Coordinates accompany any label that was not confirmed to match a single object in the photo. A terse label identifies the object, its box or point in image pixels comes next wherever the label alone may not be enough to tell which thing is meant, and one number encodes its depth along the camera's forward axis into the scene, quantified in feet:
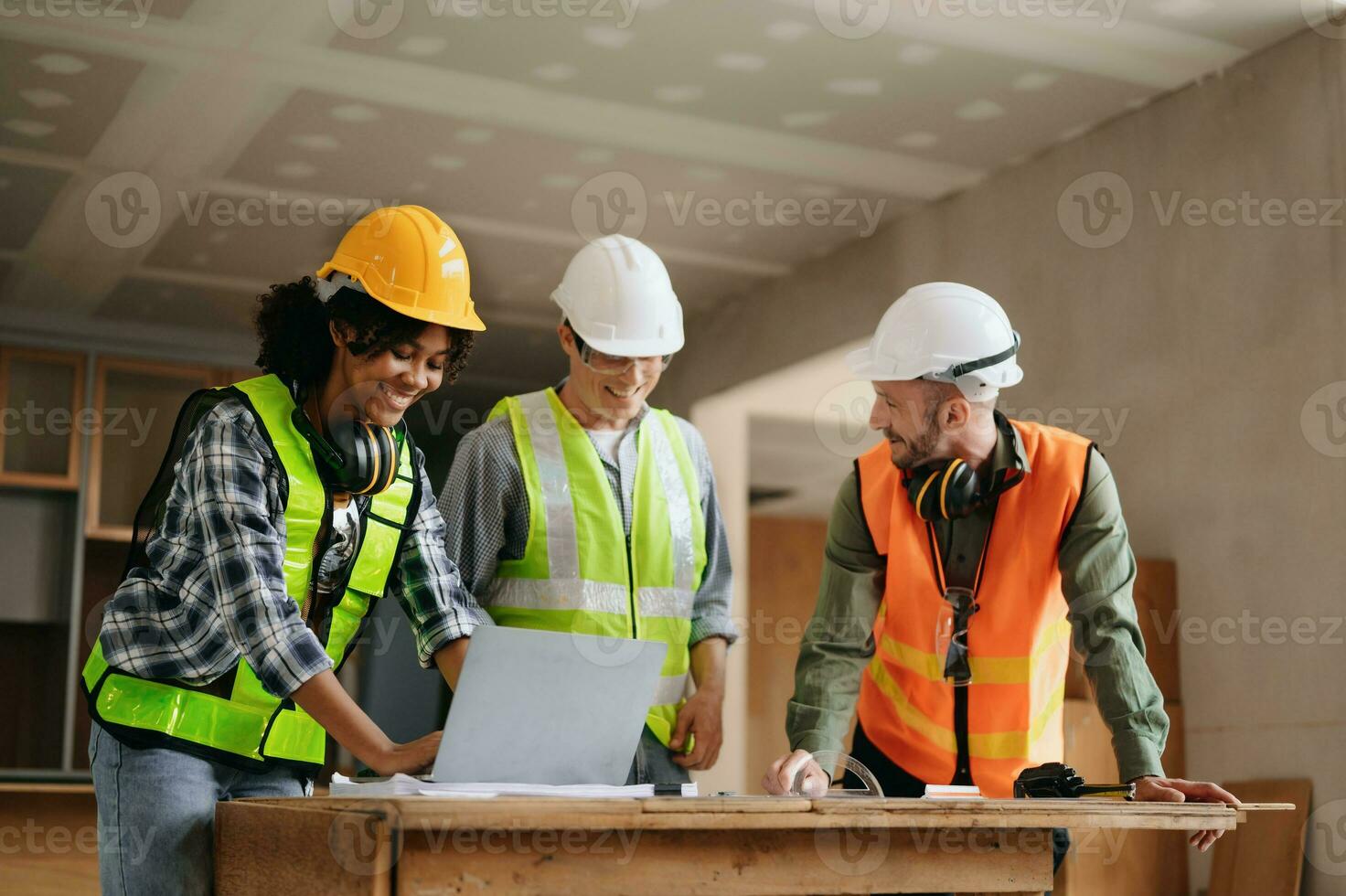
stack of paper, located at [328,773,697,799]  5.12
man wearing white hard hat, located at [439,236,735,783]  8.80
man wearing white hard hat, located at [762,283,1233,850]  7.98
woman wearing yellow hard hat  5.90
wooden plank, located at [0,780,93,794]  12.30
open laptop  5.39
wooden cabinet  21.76
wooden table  4.56
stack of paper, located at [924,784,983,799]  6.19
